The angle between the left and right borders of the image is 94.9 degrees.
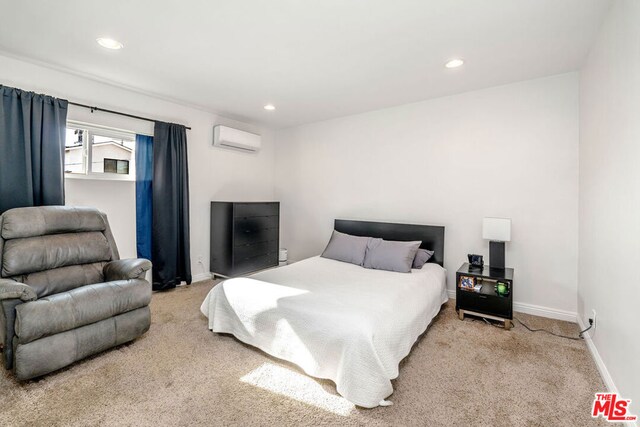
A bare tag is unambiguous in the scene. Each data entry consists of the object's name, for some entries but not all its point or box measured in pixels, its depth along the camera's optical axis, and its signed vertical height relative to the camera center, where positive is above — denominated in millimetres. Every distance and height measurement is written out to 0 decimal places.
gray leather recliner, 1844 -600
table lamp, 2924 -269
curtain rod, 3003 +1076
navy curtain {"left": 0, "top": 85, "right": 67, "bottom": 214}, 2570 +556
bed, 1741 -783
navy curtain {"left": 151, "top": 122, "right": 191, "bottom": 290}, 3598 +26
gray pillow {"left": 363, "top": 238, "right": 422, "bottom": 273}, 3121 -510
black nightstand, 2721 -847
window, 3113 +644
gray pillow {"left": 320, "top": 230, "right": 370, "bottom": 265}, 3465 -482
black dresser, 4039 -409
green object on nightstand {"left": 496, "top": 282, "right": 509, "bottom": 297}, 2727 -746
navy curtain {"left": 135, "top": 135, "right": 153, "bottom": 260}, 3553 +195
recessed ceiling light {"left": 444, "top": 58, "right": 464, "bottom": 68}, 2607 +1323
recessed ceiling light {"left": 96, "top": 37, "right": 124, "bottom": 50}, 2324 +1345
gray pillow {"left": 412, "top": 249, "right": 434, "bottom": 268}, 3301 -553
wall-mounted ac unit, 4199 +1050
